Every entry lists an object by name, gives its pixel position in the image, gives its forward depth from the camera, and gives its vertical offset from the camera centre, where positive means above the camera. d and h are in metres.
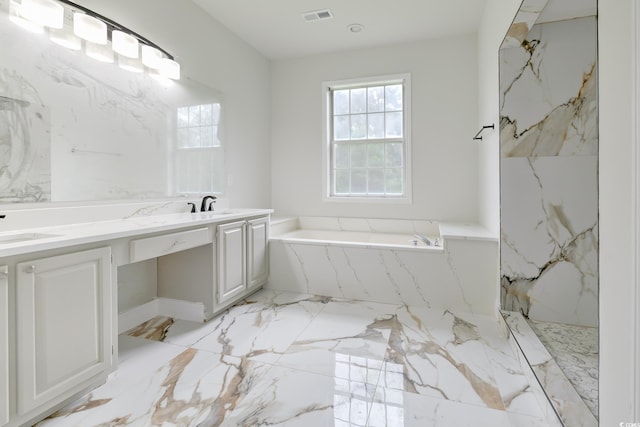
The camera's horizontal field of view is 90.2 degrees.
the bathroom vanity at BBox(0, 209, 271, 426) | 1.17 -0.38
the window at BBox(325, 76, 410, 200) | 3.72 +0.82
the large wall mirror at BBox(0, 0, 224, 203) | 1.60 +0.51
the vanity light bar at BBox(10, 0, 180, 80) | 1.65 +1.05
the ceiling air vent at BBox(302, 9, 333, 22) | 2.96 +1.82
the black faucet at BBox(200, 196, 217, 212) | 2.77 +0.04
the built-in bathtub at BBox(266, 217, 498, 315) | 2.49 -0.53
